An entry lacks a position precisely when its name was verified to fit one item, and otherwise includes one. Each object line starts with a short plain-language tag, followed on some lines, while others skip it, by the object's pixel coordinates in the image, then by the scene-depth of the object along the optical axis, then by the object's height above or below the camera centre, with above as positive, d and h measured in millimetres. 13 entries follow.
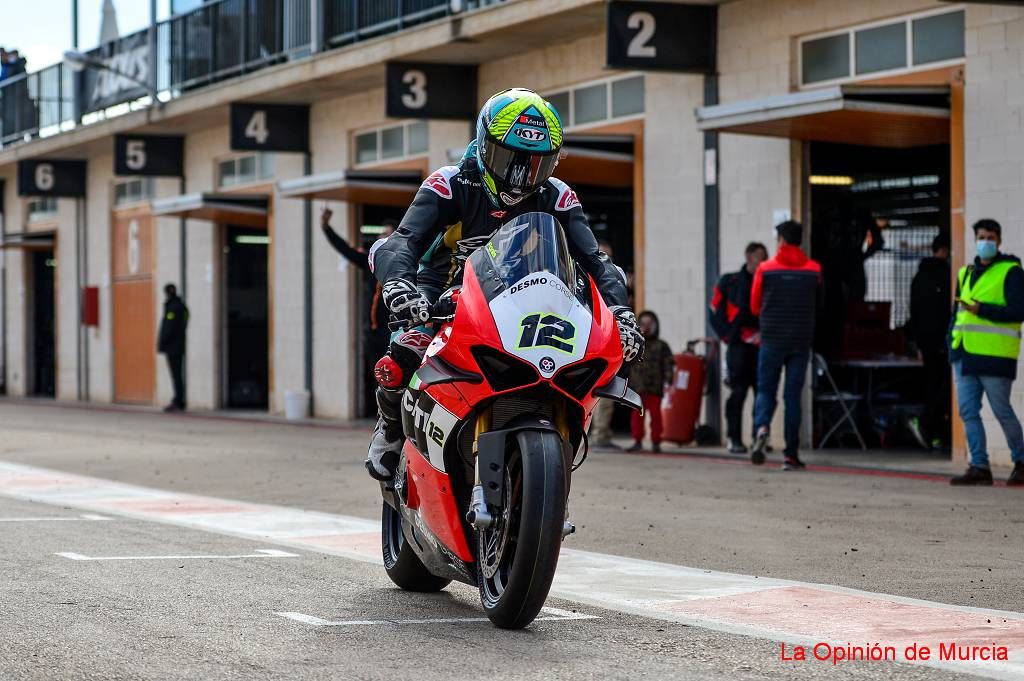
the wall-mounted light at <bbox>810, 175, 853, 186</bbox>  18344 +1053
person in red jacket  14656 -335
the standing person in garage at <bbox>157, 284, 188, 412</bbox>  27328 -770
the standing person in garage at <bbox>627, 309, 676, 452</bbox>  16391 -870
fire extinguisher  17312 -1144
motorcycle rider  6434 +227
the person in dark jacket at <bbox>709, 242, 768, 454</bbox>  16141 -451
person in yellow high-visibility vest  12508 -426
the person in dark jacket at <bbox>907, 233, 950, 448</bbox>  16234 -440
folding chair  16891 -1138
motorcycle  5883 -415
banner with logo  29297 +3567
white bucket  24953 -1716
